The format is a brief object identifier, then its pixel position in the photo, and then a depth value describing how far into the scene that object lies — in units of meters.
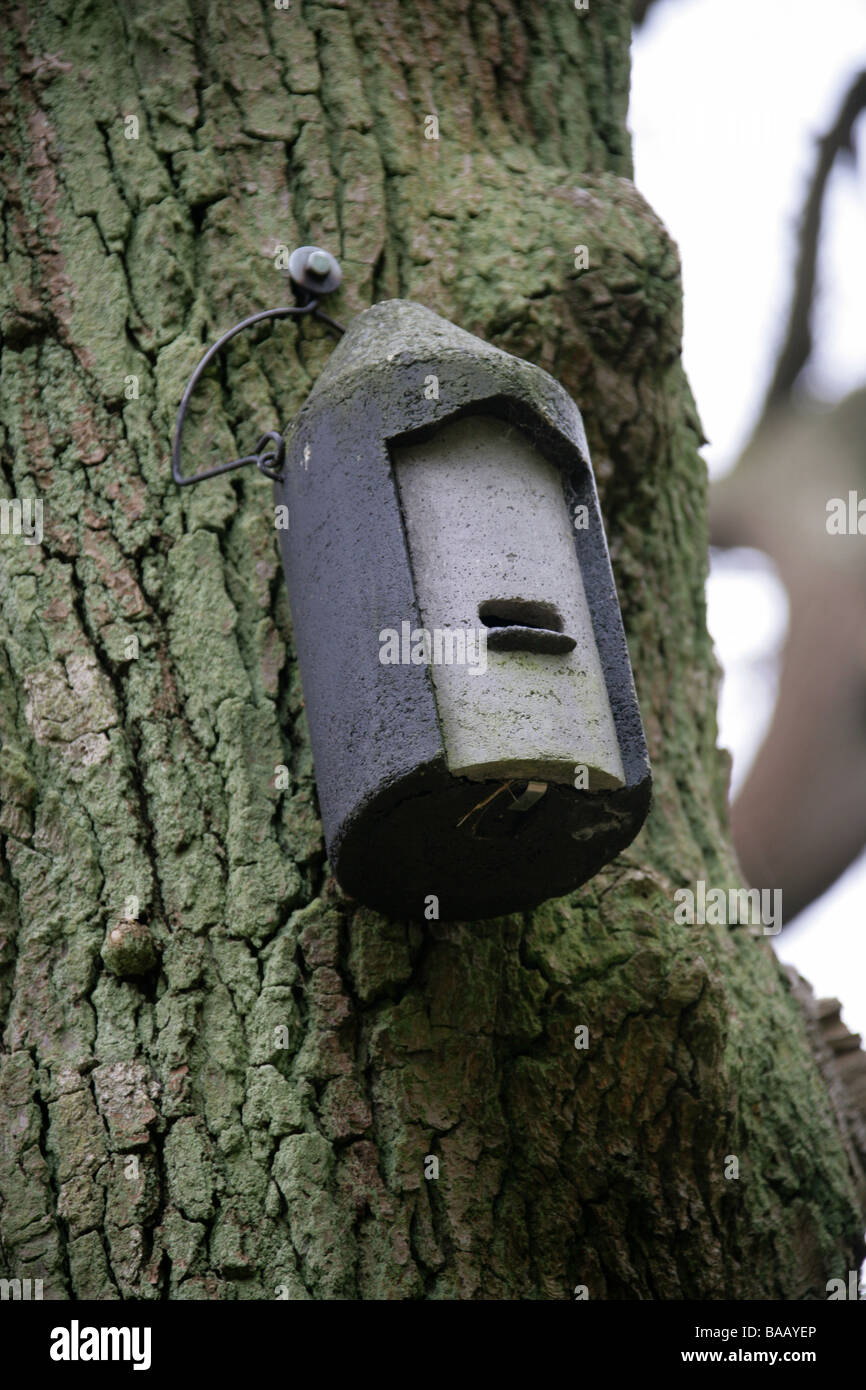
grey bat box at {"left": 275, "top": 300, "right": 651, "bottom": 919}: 2.92
